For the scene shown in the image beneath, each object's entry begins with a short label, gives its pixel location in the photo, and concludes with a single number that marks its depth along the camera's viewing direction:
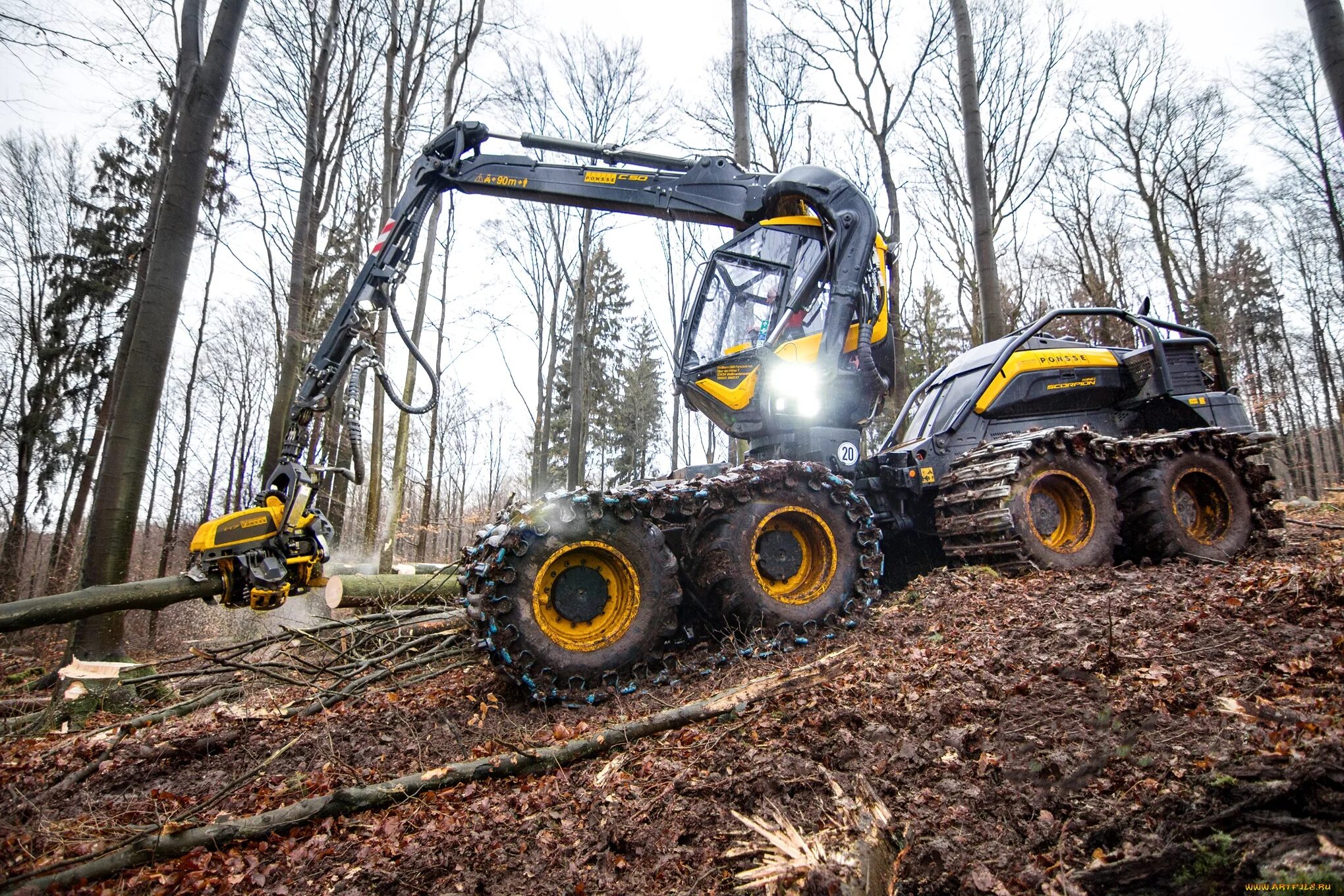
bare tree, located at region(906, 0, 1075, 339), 15.70
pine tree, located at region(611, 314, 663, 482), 29.70
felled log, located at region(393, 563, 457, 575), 9.22
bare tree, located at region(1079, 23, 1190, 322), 20.03
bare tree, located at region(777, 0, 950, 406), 14.40
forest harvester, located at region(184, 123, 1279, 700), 4.15
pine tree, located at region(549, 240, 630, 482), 27.06
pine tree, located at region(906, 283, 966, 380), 22.19
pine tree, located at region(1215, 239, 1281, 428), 24.30
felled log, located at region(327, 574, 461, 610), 6.82
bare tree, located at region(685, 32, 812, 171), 15.65
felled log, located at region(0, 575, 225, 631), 3.45
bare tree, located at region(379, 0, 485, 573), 13.30
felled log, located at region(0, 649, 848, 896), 2.63
